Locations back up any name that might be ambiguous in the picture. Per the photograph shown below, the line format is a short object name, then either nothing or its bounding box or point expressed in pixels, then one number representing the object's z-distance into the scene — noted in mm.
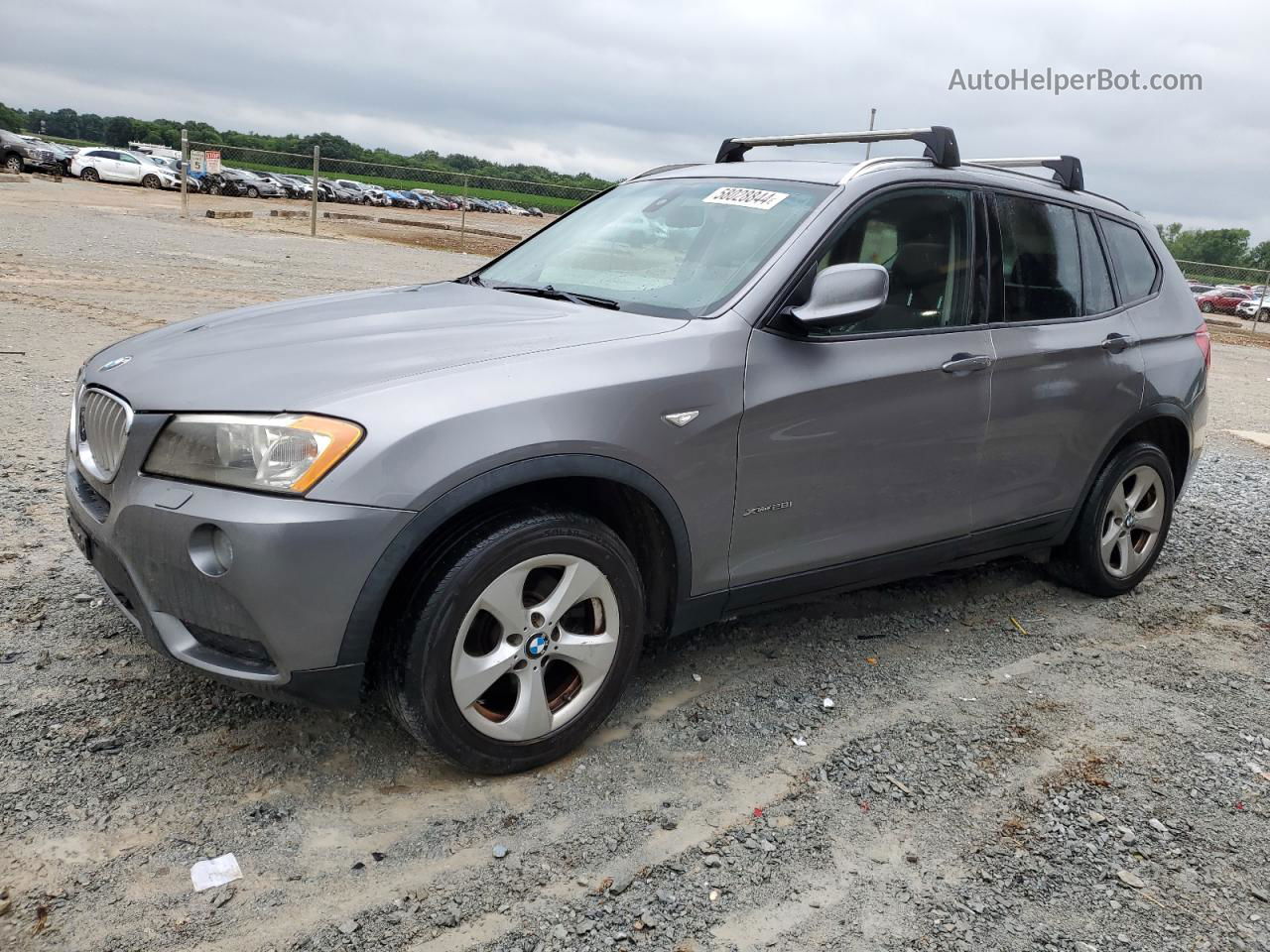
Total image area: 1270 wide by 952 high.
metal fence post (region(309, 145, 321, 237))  24794
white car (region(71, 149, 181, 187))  44031
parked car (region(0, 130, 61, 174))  41406
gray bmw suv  2621
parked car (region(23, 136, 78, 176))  44031
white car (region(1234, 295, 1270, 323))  33188
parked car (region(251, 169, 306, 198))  51322
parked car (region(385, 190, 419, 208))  59031
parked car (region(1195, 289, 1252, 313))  37812
